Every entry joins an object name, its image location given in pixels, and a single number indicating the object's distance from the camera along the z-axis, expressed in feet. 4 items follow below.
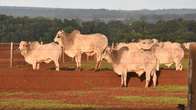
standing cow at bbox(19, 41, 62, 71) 114.21
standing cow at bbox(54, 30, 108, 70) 120.26
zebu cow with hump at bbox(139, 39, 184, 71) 116.28
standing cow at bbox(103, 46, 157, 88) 95.55
